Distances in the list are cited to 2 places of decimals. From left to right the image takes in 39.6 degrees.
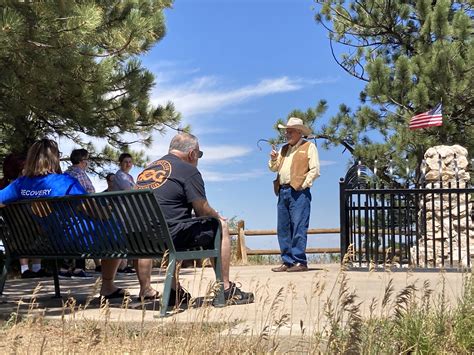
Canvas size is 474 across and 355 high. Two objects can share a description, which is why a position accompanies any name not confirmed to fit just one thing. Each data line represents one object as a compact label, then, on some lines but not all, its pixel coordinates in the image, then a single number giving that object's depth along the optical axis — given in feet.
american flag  38.68
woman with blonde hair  16.47
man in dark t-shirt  15.40
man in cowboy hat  24.38
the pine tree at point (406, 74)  50.67
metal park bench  14.70
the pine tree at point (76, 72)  21.68
